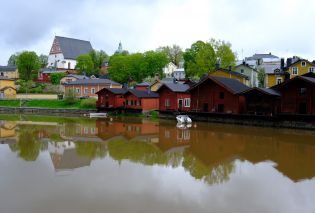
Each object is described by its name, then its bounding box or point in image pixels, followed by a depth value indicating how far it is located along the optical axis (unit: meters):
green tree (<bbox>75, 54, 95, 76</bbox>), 75.12
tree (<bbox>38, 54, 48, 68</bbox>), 95.21
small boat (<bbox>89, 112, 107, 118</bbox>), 44.22
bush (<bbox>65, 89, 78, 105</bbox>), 51.62
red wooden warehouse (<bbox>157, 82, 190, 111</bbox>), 41.31
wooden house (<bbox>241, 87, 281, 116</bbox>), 32.31
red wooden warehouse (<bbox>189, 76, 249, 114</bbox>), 35.19
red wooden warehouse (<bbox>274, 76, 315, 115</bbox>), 29.48
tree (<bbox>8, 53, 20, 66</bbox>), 106.76
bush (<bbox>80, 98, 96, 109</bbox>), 49.94
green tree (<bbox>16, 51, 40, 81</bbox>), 69.62
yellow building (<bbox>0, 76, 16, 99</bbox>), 58.88
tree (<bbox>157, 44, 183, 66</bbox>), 91.25
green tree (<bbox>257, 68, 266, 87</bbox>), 54.38
